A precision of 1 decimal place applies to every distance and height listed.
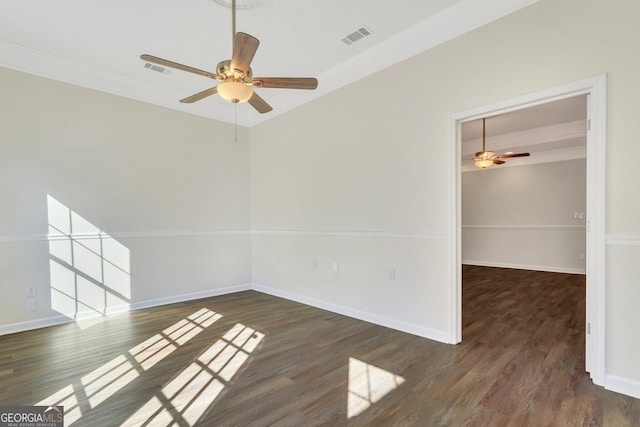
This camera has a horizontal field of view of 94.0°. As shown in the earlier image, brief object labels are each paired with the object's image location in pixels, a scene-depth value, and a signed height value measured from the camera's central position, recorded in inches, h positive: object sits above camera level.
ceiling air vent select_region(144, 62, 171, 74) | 139.7 +68.2
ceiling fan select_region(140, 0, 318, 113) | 79.4 +40.9
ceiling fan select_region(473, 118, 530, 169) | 205.9 +35.6
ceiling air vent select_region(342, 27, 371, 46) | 116.0 +69.5
